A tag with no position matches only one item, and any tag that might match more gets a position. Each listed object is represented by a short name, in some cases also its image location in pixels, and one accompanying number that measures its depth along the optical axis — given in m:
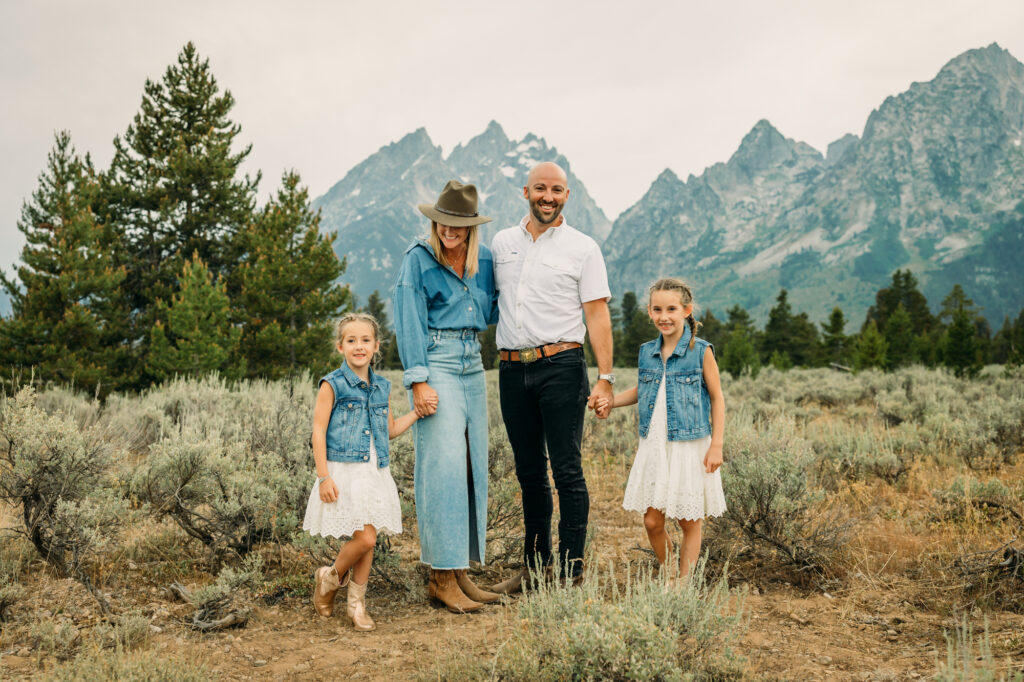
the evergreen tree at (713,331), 50.38
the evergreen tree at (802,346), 43.84
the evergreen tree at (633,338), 44.38
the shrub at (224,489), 4.22
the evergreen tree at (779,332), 44.19
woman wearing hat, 3.69
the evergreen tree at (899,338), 30.16
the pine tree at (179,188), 18.89
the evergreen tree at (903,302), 47.24
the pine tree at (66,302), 14.21
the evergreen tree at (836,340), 41.38
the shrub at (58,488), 3.69
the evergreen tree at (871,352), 25.72
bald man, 3.72
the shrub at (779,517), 4.12
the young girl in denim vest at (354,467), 3.49
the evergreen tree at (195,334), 14.86
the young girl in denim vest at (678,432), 3.46
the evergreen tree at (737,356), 25.97
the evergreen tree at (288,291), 17.39
